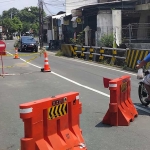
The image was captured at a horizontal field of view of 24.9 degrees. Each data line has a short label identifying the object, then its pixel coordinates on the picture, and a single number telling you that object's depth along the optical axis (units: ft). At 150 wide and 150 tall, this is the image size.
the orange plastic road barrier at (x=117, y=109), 23.09
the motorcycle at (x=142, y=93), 28.66
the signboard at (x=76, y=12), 119.65
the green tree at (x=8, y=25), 368.81
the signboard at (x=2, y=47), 54.13
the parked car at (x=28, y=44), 128.57
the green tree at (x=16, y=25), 370.94
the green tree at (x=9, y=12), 517.96
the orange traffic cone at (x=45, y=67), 55.52
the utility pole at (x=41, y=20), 151.88
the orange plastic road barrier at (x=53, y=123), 14.79
